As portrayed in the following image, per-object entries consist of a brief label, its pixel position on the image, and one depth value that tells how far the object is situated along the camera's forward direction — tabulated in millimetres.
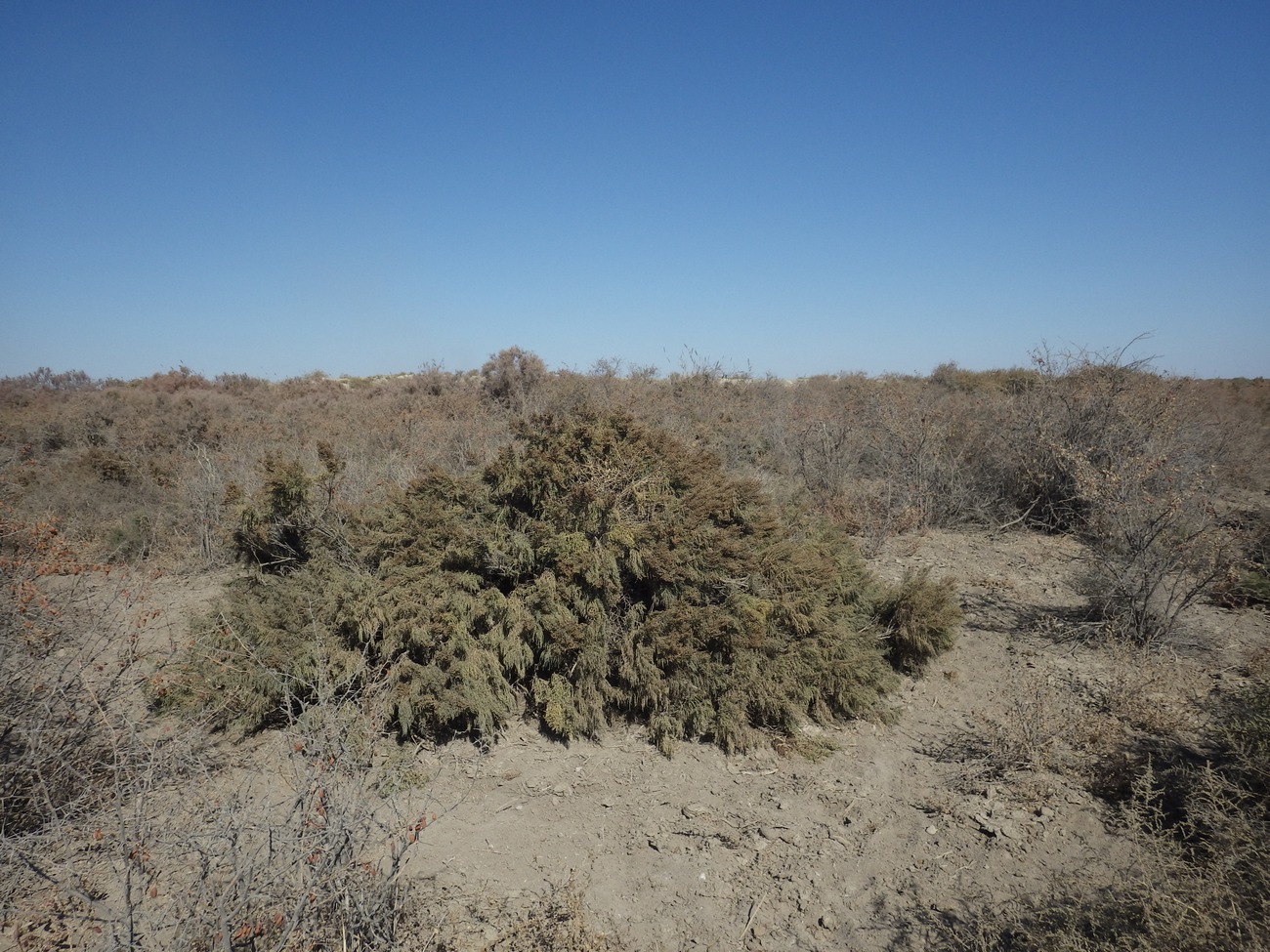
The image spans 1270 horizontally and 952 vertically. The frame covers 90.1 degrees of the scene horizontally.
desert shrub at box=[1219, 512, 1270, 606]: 6272
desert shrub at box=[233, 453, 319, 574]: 5406
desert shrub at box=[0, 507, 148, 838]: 3277
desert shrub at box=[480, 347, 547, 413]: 17812
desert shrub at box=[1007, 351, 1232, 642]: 5625
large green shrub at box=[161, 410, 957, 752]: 4438
